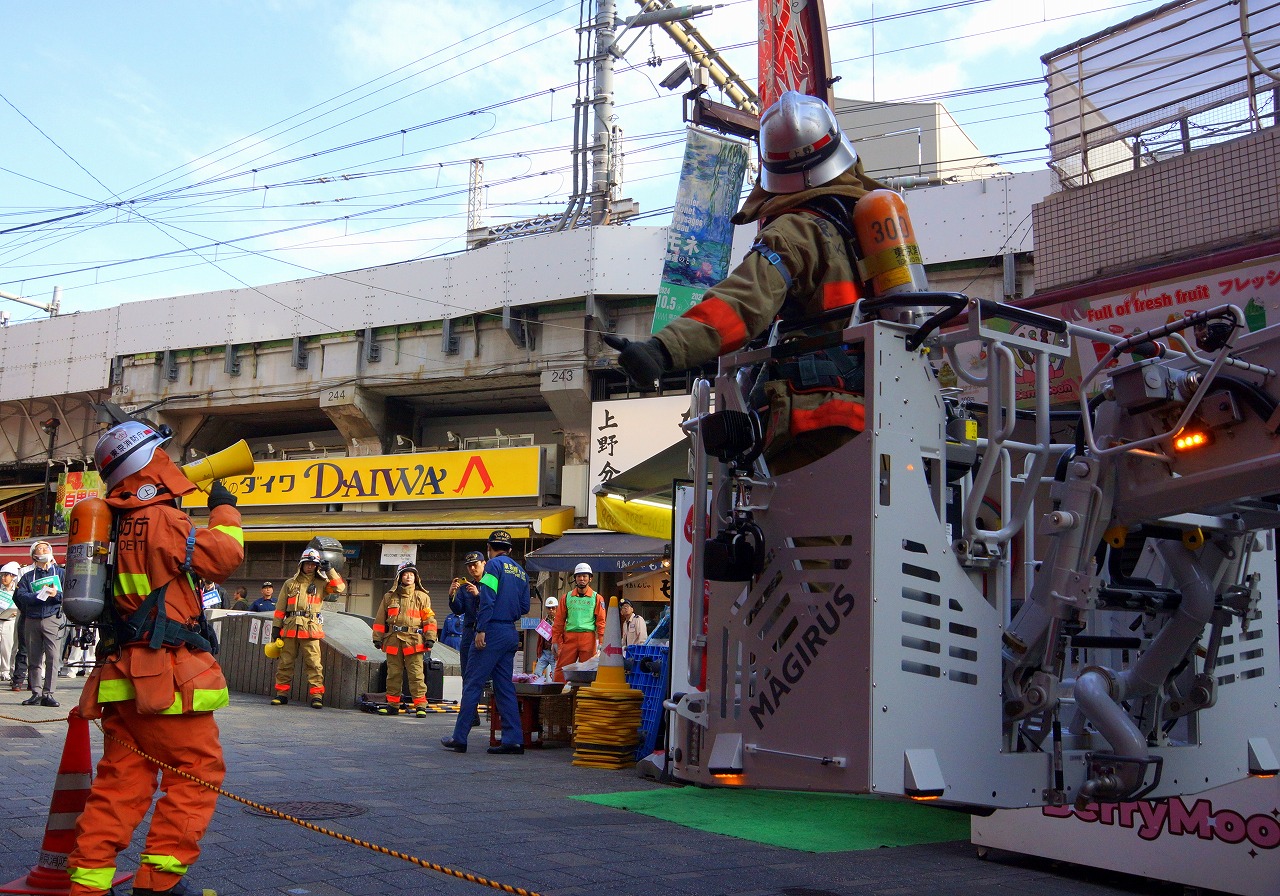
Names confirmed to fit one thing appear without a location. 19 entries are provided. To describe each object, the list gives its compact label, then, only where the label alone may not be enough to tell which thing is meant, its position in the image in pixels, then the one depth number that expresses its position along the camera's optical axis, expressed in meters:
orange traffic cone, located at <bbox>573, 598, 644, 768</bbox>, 9.12
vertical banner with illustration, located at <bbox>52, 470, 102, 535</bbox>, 31.07
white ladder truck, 3.17
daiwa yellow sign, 24.20
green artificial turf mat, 6.34
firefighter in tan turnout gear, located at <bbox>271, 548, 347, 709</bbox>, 13.62
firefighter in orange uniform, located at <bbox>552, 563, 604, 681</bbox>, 13.10
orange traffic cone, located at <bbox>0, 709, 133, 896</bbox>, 4.37
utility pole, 24.34
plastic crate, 9.17
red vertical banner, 11.37
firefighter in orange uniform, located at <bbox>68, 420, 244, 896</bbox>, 4.19
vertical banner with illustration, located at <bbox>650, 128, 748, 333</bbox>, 11.62
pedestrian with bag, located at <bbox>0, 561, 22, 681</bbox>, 13.76
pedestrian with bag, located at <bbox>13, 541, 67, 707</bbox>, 12.44
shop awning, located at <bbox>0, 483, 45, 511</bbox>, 33.28
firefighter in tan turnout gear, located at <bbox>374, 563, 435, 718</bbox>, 13.44
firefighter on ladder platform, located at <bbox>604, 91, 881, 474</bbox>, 3.35
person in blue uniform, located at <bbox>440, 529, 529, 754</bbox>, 9.87
